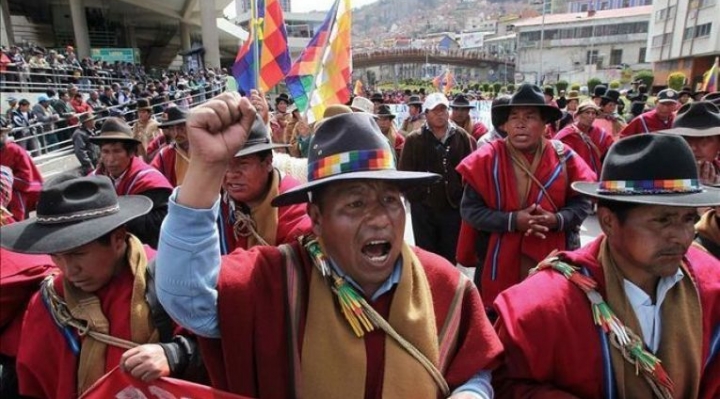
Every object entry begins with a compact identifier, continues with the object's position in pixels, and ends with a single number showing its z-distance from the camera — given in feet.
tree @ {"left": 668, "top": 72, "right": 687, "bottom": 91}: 111.96
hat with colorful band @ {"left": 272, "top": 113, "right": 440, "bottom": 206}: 5.26
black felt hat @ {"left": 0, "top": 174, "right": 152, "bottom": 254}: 6.02
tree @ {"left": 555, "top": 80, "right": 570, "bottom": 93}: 148.90
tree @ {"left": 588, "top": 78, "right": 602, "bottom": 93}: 142.10
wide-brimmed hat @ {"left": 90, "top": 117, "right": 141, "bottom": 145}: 12.84
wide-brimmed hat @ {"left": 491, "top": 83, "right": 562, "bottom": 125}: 11.03
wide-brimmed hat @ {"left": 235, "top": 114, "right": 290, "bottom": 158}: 8.56
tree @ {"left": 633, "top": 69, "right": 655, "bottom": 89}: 135.93
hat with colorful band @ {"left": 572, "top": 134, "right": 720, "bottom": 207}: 5.73
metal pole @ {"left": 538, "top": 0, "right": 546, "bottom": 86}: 247.50
